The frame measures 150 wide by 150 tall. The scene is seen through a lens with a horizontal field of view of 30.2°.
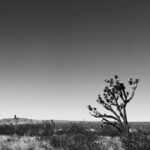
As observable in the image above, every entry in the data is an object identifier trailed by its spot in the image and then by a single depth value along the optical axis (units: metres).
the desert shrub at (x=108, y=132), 26.48
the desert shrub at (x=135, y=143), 16.19
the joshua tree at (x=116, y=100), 15.60
